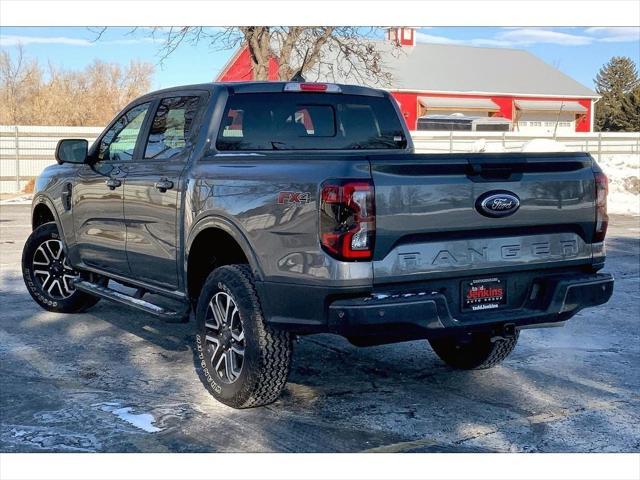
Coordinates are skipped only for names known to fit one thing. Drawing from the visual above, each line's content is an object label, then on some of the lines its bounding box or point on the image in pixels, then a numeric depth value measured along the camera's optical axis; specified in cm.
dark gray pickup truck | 440
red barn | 4319
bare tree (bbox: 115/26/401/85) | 2030
